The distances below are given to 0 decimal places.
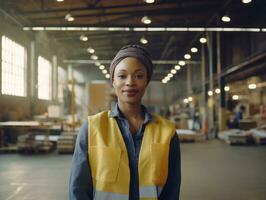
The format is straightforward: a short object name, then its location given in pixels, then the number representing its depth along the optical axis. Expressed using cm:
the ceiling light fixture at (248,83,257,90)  1489
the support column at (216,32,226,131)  1564
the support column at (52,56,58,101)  2195
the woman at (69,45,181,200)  120
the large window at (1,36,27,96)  1354
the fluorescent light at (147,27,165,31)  1164
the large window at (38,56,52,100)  1930
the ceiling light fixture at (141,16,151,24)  1141
